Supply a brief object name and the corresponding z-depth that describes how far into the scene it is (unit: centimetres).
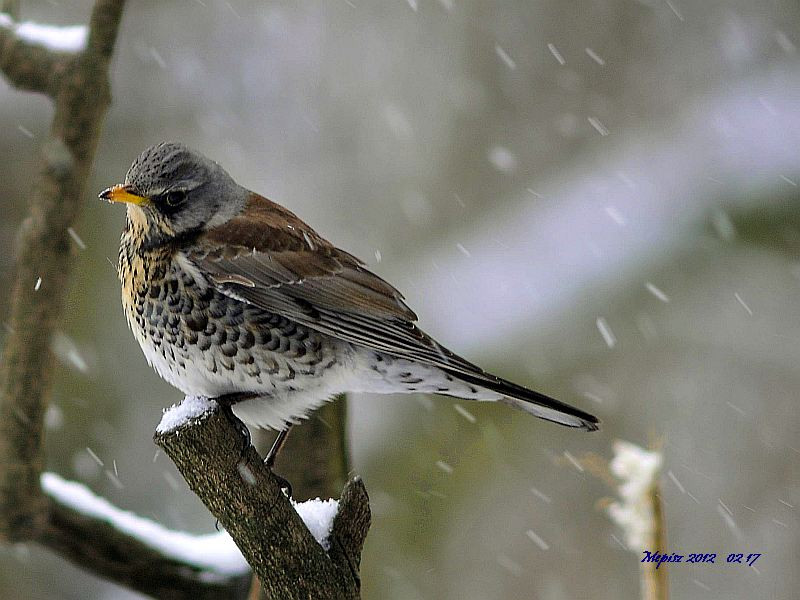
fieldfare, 509
